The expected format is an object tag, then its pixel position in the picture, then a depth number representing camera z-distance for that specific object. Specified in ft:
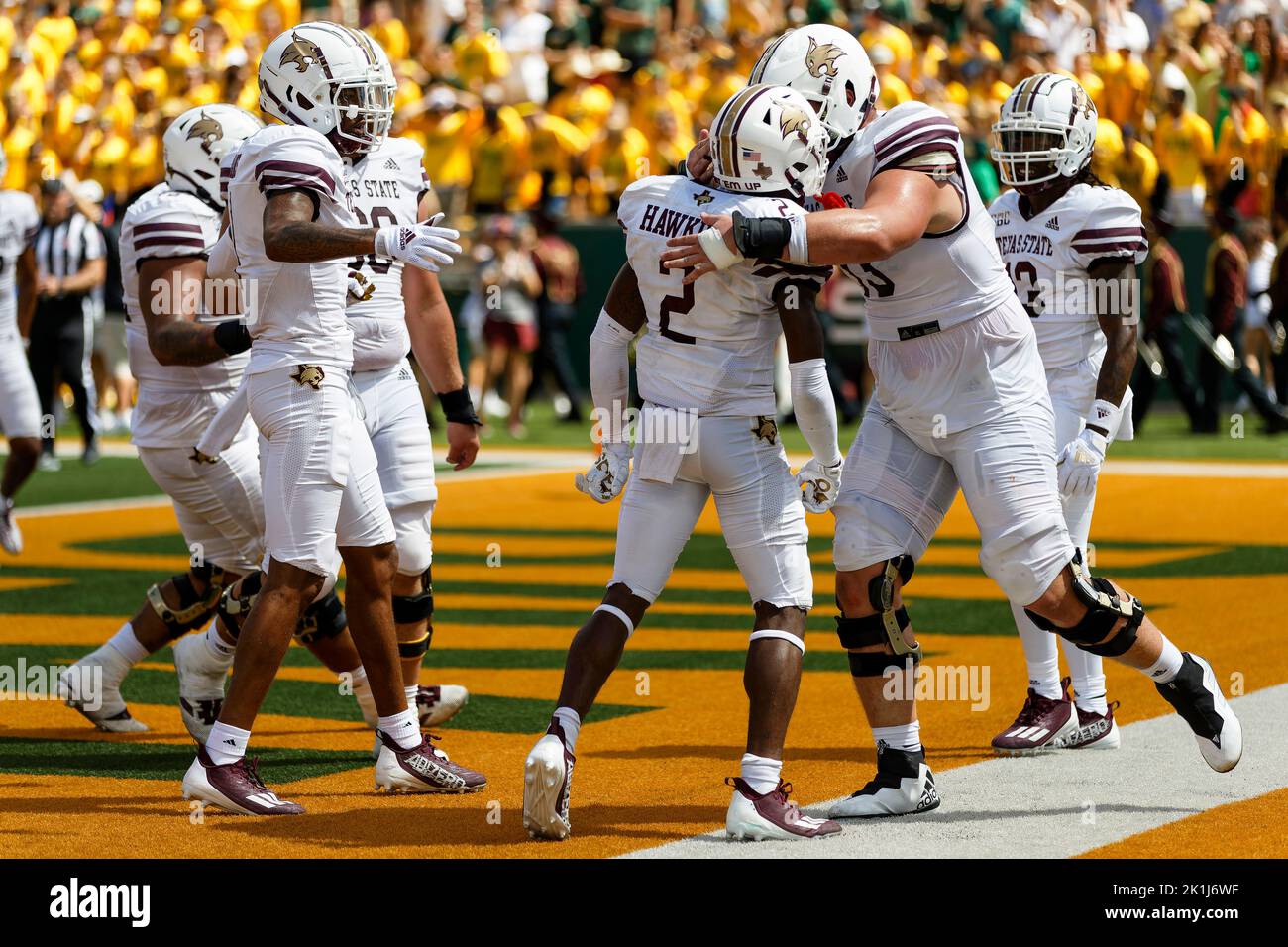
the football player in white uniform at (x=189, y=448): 42.70
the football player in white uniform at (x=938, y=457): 36.45
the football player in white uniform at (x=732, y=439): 34.53
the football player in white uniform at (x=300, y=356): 36.37
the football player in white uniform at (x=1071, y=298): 42.78
